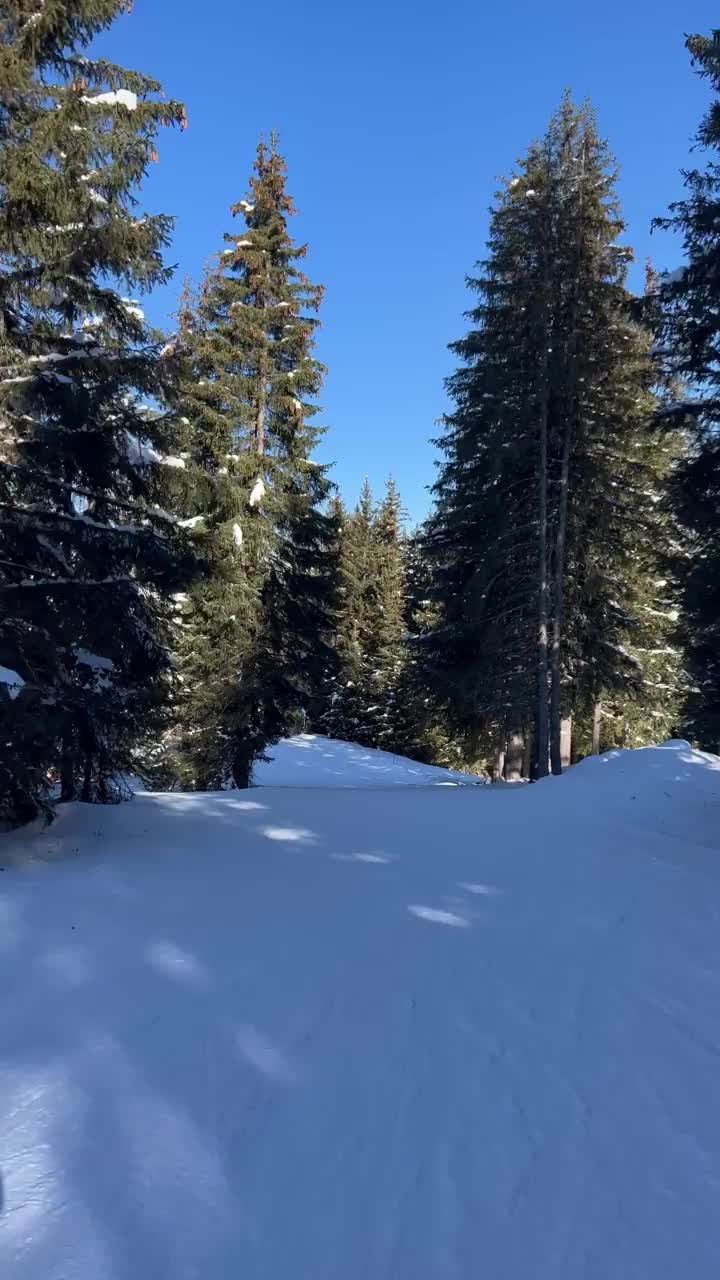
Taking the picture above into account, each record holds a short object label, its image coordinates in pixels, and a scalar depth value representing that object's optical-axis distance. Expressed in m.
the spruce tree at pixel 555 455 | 15.62
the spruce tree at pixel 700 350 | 9.29
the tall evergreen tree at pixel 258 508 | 15.30
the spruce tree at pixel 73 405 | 6.48
